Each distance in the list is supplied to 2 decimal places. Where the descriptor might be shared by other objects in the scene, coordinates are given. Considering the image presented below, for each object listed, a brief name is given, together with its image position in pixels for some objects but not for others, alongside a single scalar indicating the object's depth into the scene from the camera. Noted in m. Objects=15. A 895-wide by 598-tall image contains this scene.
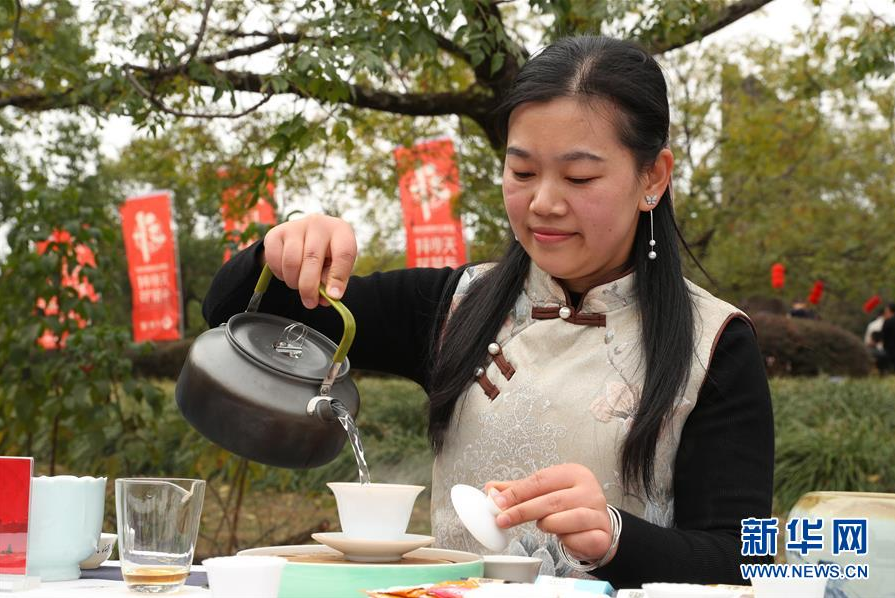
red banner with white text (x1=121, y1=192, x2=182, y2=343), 16.33
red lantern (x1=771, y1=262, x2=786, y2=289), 12.91
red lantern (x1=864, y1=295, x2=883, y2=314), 16.73
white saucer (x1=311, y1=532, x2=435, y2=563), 1.39
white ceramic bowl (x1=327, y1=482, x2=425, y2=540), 1.39
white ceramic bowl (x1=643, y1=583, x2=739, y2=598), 1.14
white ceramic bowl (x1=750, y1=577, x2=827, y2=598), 1.10
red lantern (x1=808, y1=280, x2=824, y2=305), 15.23
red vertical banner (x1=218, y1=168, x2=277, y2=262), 4.78
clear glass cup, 1.38
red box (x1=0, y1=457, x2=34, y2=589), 1.40
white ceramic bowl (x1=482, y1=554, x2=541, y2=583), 1.42
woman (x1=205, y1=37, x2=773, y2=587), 1.83
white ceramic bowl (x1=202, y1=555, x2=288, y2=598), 1.15
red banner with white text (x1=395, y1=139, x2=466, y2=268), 7.83
